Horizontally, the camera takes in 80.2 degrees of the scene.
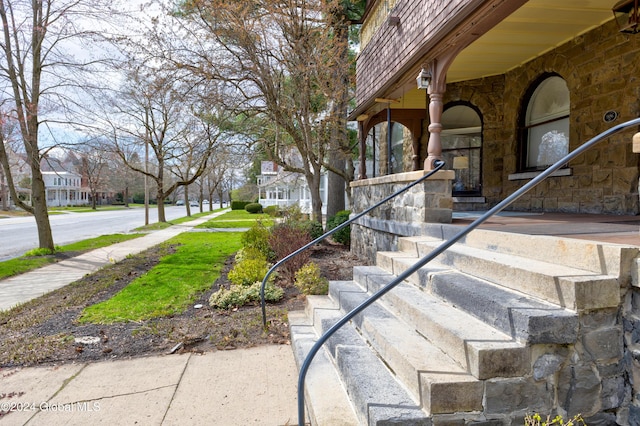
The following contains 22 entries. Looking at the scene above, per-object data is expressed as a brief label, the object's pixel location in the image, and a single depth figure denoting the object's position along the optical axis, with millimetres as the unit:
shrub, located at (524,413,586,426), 1858
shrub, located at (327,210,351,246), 10047
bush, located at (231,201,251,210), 46812
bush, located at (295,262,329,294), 4840
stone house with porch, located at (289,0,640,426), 2062
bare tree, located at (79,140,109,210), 10352
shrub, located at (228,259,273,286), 5934
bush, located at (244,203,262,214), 35844
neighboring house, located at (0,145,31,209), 39922
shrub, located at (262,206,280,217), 10016
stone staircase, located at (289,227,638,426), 1995
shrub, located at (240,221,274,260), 8086
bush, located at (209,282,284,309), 5234
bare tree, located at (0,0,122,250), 9336
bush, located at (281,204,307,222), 9241
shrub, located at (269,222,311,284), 6588
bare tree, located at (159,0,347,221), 9289
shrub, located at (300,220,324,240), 9133
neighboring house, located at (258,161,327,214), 27422
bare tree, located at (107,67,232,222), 10289
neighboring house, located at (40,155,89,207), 64188
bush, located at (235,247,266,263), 7162
